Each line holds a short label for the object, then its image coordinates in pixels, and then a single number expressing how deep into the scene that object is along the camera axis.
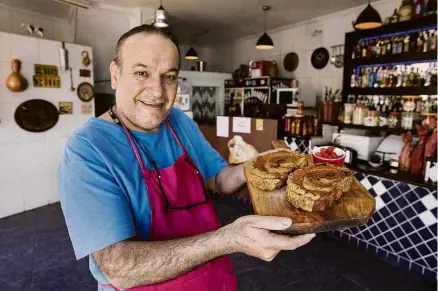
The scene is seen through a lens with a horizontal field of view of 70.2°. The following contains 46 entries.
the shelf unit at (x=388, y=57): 4.27
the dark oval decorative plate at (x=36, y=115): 4.77
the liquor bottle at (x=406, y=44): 4.48
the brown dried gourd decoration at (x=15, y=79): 4.52
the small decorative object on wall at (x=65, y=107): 5.25
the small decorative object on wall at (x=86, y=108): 5.58
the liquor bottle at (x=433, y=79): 4.22
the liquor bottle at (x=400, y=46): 4.55
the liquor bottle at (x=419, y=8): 4.55
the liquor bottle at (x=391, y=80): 4.75
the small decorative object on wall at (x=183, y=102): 5.35
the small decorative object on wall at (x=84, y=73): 5.44
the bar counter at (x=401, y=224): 3.10
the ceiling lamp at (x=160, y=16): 4.96
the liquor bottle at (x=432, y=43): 4.13
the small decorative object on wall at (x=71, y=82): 5.32
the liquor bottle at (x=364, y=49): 5.04
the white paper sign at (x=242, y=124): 4.70
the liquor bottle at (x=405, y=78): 4.56
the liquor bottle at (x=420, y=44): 4.34
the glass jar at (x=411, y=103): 4.21
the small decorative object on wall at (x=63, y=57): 5.06
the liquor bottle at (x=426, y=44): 4.23
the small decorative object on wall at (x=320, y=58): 6.71
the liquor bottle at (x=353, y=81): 5.32
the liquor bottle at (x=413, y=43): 4.42
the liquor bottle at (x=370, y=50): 4.96
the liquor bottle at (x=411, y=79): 4.47
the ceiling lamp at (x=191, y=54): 7.69
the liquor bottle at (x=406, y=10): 4.62
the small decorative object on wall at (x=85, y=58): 5.43
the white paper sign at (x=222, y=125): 4.96
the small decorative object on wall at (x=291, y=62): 7.47
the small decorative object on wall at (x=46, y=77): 4.85
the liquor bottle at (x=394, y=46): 4.61
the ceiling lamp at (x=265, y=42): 6.16
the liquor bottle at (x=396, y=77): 4.70
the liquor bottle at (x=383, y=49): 4.76
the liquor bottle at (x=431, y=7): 4.38
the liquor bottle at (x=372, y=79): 5.03
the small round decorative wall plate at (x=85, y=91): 5.47
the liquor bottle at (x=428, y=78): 4.31
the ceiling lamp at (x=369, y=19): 4.15
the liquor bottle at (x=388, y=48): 4.69
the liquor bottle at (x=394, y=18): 4.81
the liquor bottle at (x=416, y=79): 4.42
